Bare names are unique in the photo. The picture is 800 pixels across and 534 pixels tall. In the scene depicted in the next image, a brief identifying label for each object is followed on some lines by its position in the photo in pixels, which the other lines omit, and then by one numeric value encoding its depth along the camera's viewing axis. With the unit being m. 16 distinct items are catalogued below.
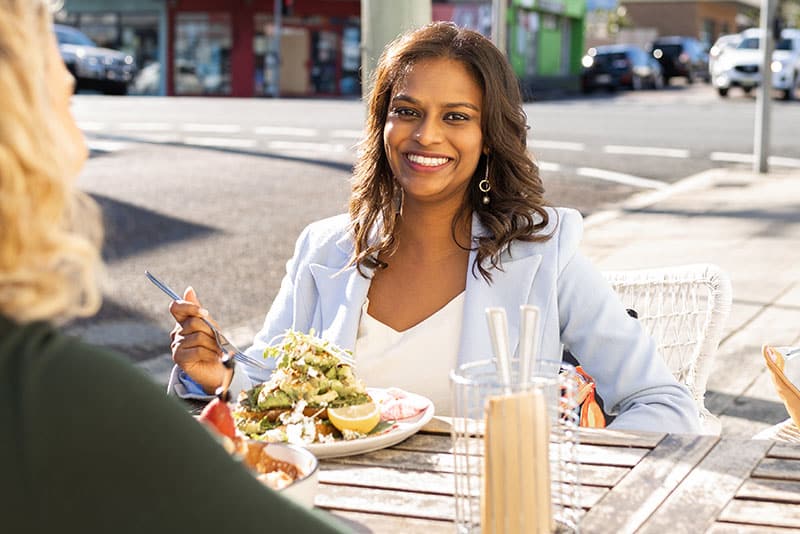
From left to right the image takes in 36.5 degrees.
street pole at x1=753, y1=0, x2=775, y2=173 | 13.84
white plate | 2.09
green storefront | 40.38
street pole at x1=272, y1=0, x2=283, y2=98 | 36.72
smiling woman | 2.88
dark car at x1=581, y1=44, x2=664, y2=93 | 38.94
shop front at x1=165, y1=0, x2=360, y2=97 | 38.78
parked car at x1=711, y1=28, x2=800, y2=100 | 31.77
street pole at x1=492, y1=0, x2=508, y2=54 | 11.30
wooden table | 1.78
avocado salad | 2.21
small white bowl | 1.62
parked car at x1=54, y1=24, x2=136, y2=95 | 28.09
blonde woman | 0.98
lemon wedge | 2.17
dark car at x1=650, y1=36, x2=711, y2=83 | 46.31
